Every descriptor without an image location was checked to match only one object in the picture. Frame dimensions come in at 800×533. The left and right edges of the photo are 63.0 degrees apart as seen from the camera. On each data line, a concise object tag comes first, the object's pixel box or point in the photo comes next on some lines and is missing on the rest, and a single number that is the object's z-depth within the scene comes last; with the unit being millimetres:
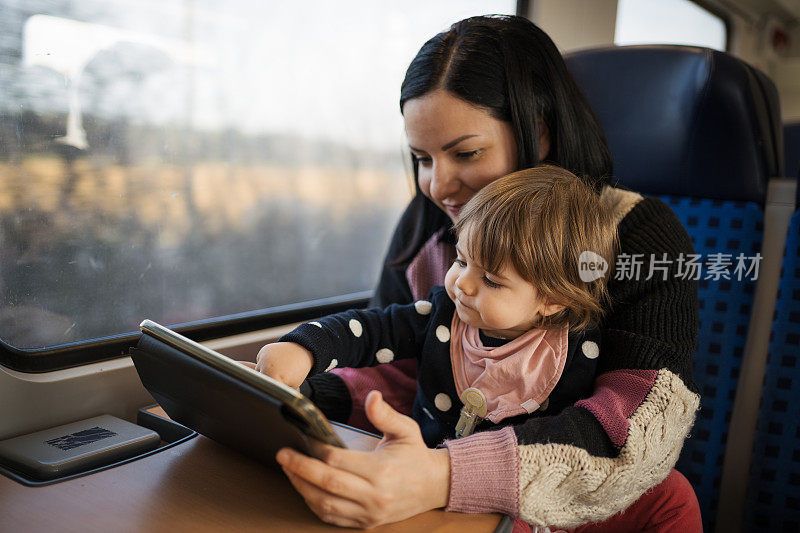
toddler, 1010
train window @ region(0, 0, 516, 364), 1170
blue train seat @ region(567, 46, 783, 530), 1384
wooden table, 784
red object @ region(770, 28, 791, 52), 5334
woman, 797
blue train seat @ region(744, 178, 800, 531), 1341
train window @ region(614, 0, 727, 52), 3445
